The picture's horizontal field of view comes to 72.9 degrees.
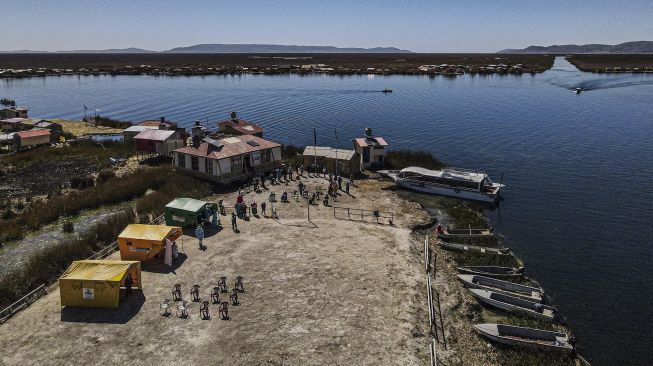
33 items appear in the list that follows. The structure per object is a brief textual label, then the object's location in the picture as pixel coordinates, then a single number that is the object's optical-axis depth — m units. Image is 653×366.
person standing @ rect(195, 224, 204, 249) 32.41
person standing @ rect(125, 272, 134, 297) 26.00
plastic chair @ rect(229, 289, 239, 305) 25.38
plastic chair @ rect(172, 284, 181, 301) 25.75
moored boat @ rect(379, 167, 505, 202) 48.06
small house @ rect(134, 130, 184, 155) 58.53
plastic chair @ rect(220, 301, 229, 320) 23.97
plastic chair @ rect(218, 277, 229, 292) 26.60
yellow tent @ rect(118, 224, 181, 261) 29.55
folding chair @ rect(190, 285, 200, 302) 25.57
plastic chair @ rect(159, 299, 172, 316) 24.34
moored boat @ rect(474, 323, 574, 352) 24.08
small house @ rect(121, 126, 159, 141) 68.31
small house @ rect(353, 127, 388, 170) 56.47
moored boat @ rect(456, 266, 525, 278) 31.47
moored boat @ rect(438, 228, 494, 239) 37.72
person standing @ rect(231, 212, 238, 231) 35.47
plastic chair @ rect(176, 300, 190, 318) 24.09
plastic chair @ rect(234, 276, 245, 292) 26.70
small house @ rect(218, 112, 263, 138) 60.06
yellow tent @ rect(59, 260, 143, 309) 24.53
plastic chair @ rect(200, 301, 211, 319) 23.89
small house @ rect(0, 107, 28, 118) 80.31
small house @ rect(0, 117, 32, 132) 73.19
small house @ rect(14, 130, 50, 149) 64.12
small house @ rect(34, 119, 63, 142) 70.18
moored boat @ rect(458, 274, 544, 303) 28.73
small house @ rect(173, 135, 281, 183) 47.69
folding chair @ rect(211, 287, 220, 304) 25.39
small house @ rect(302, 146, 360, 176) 52.72
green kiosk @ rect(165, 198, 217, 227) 35.41
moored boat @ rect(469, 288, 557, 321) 26.98
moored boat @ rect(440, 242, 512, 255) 35.03
